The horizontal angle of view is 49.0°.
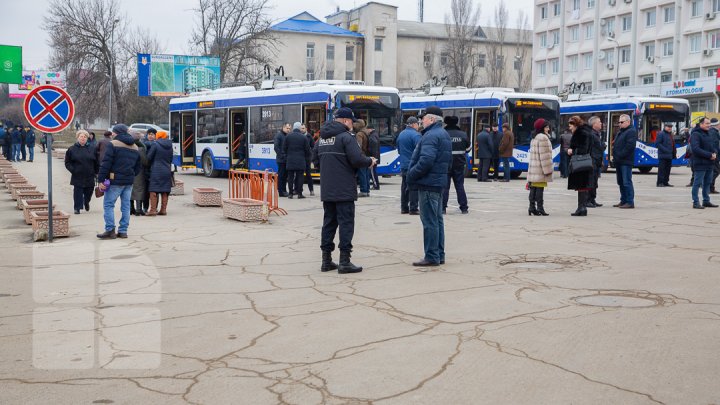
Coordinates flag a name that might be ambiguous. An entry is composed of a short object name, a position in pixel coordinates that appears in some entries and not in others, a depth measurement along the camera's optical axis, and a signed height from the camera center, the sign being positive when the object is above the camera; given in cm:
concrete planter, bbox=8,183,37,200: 1911 -128
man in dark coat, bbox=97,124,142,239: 1226 -60
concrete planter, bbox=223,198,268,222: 1434 -130
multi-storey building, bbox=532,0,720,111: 6009 +862
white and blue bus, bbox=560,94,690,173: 3014 +104
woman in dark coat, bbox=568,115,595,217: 1423 -17
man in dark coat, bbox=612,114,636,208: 1520 -22
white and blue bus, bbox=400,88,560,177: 2656 +104
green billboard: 4041 +366
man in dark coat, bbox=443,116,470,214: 1448 -33
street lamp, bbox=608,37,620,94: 6766 +768
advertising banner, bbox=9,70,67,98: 5547 +449
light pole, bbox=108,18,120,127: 5407 +626
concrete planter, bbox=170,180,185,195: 2092 -135
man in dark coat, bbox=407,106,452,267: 916 -46
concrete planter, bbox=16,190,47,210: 1727 -131
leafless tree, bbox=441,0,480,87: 7331 +964
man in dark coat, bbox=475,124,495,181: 2478 -26
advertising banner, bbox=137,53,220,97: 4900 +413
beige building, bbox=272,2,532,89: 8794 +1049
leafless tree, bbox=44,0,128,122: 5500 +599
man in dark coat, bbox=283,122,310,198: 1906 -35
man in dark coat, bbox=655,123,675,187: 2120 -24
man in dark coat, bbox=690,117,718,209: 1491 -23
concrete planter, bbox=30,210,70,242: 1240 -141
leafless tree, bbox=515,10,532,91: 8650 +1083
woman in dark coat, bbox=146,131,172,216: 1555 -69
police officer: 873 -45
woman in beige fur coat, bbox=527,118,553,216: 1411 -30
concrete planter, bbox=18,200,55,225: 1493 -135
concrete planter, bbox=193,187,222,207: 1770 -131
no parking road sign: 1193 +42
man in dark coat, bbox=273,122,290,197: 1972 -50
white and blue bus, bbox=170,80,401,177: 2383 +75
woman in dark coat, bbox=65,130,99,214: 1645 -63
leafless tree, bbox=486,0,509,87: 8031 +1028
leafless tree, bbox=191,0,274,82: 5400 +747
